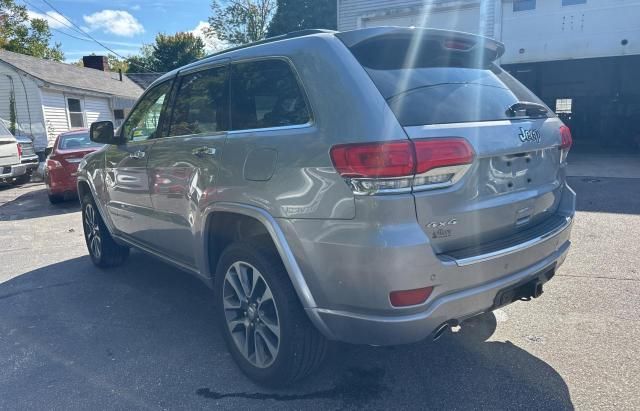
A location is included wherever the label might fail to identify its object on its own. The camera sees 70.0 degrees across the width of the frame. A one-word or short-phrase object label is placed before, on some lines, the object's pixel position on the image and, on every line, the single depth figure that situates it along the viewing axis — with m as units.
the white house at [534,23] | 12.11
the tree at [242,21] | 38.62
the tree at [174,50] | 46.19
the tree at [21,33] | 36.12
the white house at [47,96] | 17.98
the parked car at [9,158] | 11.62
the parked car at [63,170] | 9.31
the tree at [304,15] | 29.09
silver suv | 2.06
